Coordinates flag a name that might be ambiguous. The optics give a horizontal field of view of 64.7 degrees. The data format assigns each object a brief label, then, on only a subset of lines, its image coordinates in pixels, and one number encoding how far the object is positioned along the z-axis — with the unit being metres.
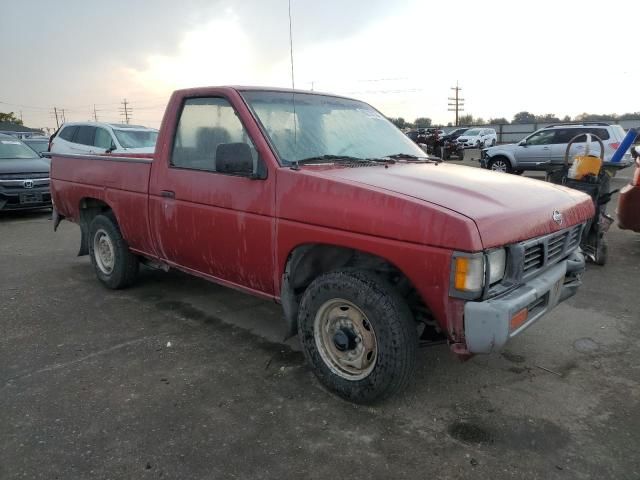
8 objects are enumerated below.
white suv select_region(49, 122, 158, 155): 11.86
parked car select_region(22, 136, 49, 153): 16.05
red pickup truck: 2.59
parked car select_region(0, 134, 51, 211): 9.65
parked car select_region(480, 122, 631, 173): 14.58
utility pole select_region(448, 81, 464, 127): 73.12
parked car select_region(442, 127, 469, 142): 34.12
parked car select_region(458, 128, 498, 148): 31.71
